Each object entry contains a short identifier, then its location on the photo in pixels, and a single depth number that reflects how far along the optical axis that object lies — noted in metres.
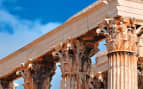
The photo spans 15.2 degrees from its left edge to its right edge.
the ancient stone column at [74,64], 26.75
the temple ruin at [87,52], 23.11
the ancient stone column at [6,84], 34.82
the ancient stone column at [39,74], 30.58
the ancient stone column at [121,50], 22.75
